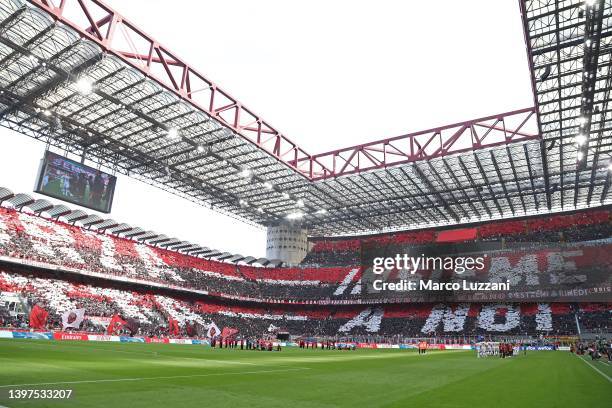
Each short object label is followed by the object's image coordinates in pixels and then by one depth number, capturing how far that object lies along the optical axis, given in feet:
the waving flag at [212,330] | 137.11
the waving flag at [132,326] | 138.51
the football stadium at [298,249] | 46.06
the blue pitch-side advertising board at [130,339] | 127.75
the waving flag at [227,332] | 165.56
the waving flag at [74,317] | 121.60
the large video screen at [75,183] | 125.90
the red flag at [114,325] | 129.49
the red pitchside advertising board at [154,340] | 135.64
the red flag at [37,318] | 111.55
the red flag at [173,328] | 149.18
